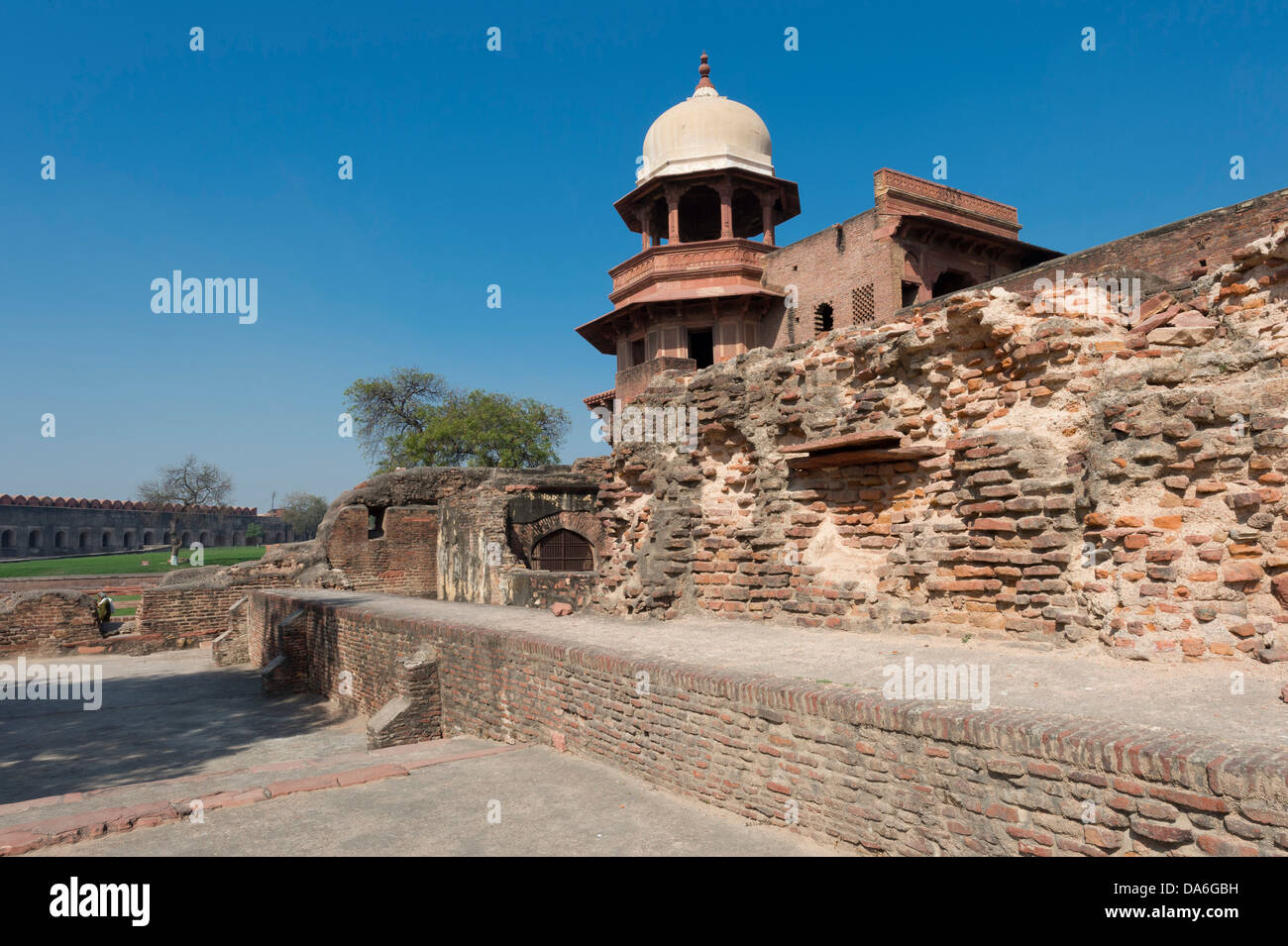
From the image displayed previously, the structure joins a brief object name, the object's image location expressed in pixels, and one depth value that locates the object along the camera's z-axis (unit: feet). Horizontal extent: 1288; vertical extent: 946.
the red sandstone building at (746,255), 64.54
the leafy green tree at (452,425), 114.73
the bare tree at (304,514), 241.96
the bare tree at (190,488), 180.75
